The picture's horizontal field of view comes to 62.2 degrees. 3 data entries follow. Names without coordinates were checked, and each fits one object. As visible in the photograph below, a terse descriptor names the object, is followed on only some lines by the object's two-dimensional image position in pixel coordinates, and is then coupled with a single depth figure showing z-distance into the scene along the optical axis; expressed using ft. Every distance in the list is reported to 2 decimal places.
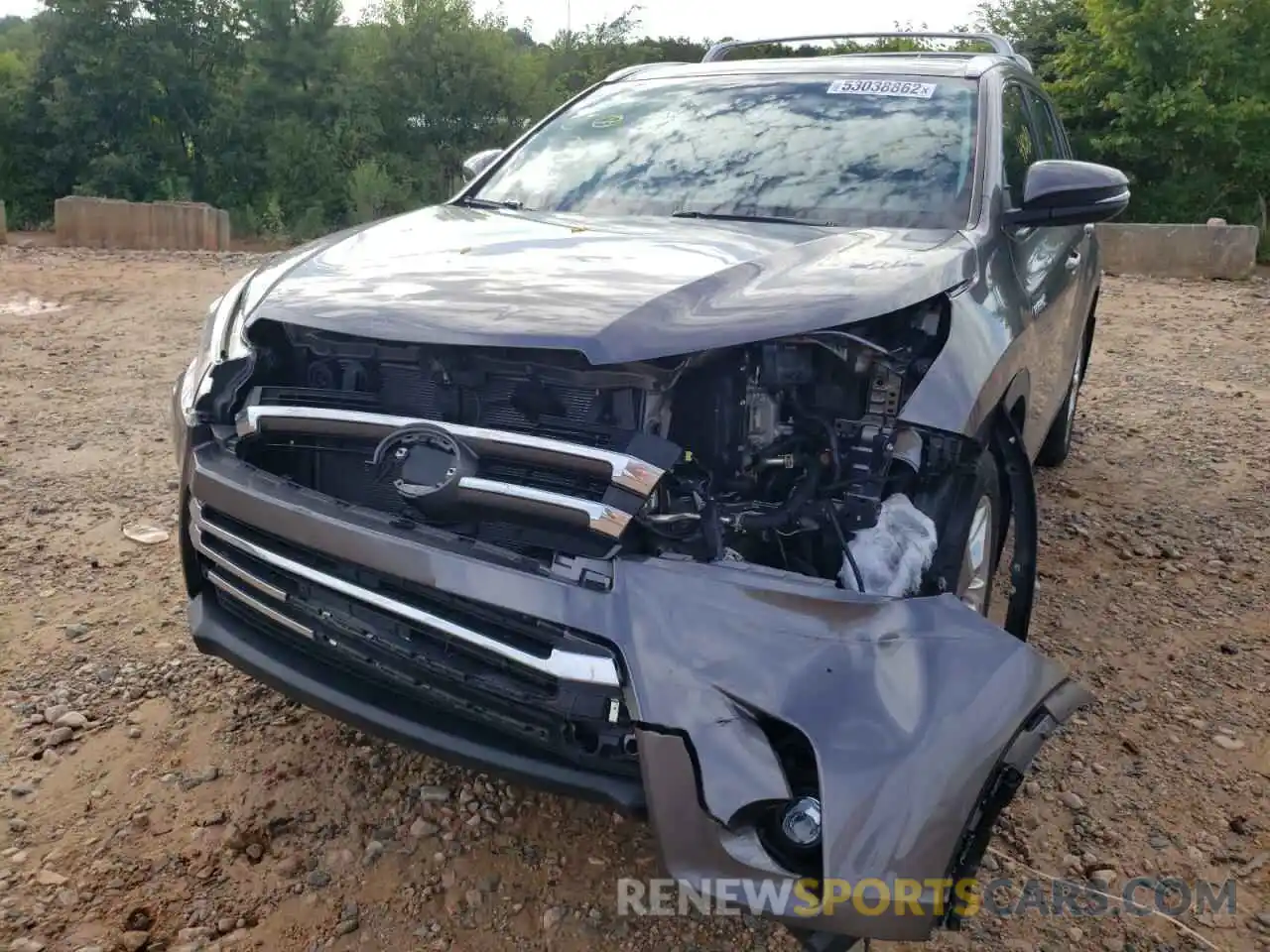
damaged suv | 5.69
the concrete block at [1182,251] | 37.88
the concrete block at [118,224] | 39.22
